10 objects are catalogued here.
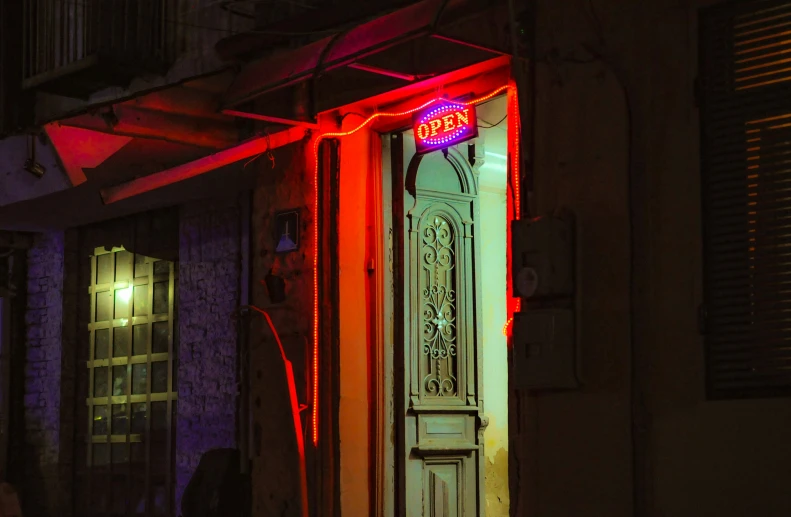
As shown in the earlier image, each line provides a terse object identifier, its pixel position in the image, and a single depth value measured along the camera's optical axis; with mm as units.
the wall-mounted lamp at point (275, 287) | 8766
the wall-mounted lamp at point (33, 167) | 10055
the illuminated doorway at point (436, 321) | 8594
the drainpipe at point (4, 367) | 12500
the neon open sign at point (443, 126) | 7844
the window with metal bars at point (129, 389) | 10953
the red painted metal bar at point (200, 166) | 8750
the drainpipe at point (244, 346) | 9664
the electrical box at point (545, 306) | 6270
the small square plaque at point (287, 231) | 8737
